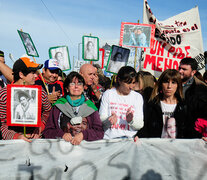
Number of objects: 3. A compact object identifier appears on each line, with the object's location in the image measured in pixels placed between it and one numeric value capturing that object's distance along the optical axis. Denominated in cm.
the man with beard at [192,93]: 296
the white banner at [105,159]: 252
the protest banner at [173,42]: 602
